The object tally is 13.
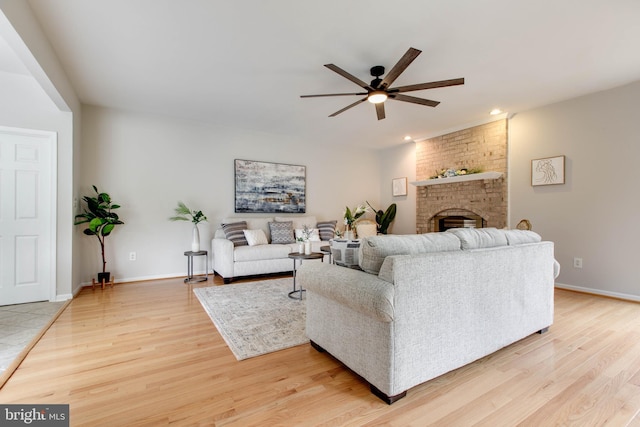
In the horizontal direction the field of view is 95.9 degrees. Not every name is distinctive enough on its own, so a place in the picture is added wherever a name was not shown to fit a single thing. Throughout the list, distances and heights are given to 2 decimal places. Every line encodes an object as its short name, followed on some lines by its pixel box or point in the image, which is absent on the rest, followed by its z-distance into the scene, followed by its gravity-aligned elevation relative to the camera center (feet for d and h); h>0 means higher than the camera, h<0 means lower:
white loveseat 13.80 -2.05
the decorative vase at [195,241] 14.37 -1.40
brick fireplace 15.31 +1.86
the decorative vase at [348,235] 14.38 -1.11
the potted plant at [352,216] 17.18 -0.19
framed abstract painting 16.97 +1.63
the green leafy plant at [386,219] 21.21 -0.40
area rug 7.46 -3.34
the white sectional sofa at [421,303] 5.07 -1.82
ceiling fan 7.88 +4.02
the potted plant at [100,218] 12.34 -0.23
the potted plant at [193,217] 14.42 -0.21
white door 10.44 -0.12
